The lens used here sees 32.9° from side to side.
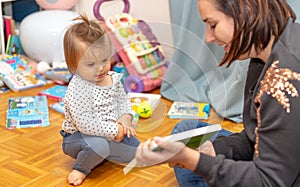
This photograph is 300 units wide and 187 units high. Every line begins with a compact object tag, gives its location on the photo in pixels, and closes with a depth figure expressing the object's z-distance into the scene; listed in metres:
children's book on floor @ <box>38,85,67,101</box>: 2.10
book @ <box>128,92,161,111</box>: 1.86
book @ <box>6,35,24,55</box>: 2.52
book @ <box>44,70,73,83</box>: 2.25
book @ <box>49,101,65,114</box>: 1.98
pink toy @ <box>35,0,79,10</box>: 2.57
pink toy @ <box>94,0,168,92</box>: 1.38
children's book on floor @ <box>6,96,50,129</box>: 1.87
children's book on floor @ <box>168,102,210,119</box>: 1.40
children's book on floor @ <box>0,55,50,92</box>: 2.21
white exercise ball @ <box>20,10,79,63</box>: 2.43
